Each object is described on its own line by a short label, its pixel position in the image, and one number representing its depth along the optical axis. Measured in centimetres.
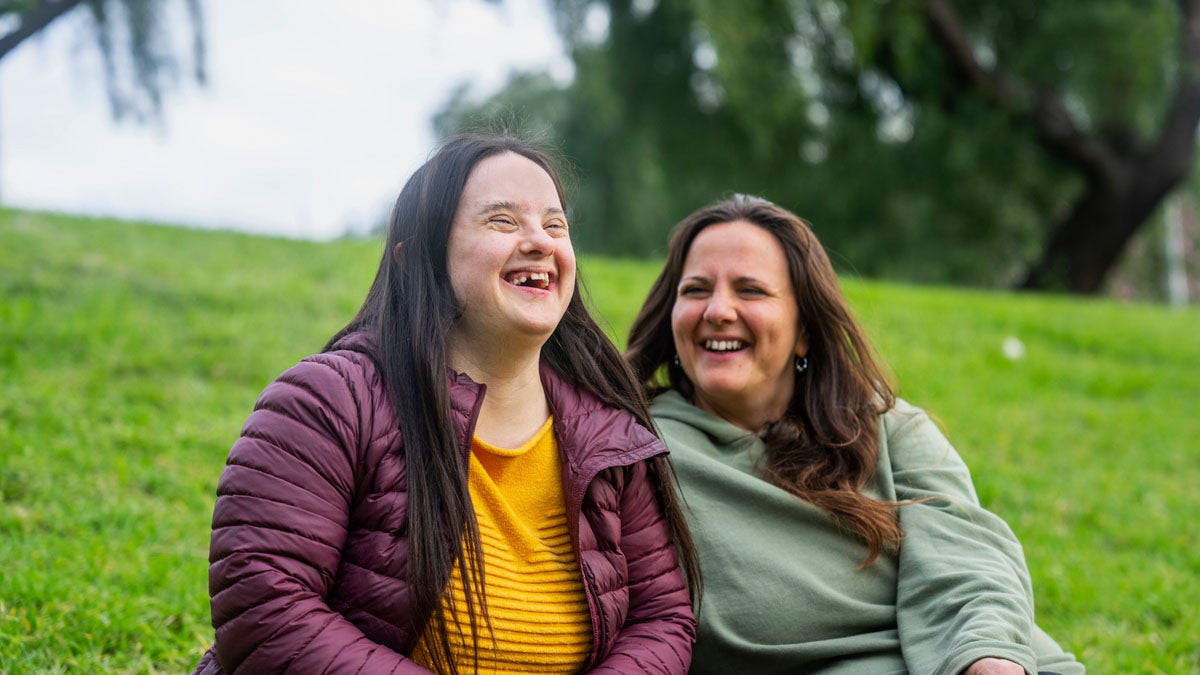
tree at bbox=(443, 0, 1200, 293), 1182
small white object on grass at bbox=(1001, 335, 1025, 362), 811
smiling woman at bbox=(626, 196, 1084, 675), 259
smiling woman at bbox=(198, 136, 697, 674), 191
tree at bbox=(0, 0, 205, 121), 672
